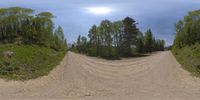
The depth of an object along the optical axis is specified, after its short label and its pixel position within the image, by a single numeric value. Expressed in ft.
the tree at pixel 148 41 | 126.84
